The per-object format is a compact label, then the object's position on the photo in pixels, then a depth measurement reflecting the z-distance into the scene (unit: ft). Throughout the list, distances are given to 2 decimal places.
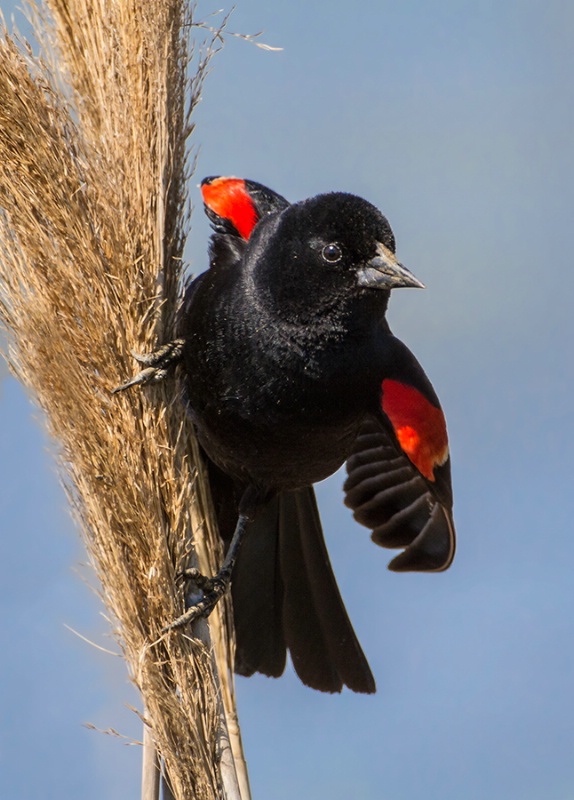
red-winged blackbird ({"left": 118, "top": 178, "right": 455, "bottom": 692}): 15.61
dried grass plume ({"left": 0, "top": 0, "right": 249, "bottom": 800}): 13.50
